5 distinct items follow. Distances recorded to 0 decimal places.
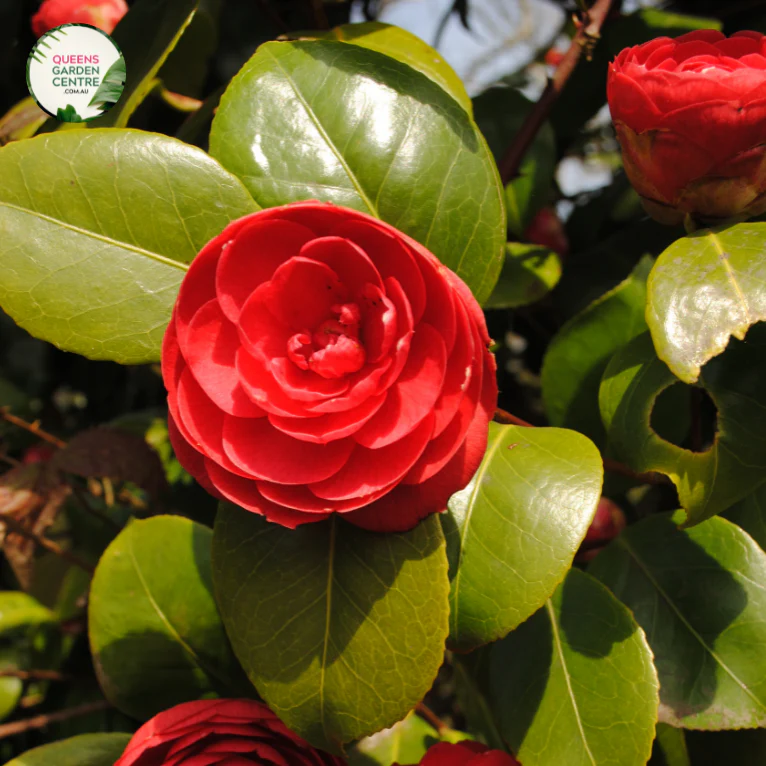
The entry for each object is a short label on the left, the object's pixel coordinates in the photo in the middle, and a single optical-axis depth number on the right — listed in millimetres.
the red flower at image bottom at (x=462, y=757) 242
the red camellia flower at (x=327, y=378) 191
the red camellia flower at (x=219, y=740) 230
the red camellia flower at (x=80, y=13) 328
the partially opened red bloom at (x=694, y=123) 227
